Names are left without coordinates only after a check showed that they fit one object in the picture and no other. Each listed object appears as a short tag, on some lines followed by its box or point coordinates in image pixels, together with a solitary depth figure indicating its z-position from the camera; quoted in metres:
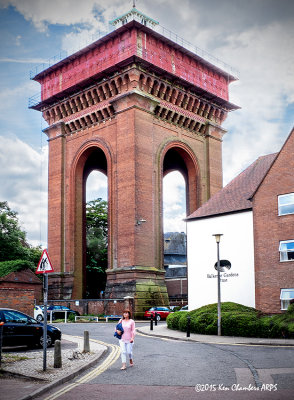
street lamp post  23.61
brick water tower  43.47
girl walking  13.80
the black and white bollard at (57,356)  13.37
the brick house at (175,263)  70.64
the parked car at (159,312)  40.34
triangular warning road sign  13.55
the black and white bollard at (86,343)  16.78
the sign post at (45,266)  13.51
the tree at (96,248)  68.12
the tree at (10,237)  57.66
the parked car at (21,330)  17.83
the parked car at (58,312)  42.50
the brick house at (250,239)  26.52
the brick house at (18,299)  22.92
